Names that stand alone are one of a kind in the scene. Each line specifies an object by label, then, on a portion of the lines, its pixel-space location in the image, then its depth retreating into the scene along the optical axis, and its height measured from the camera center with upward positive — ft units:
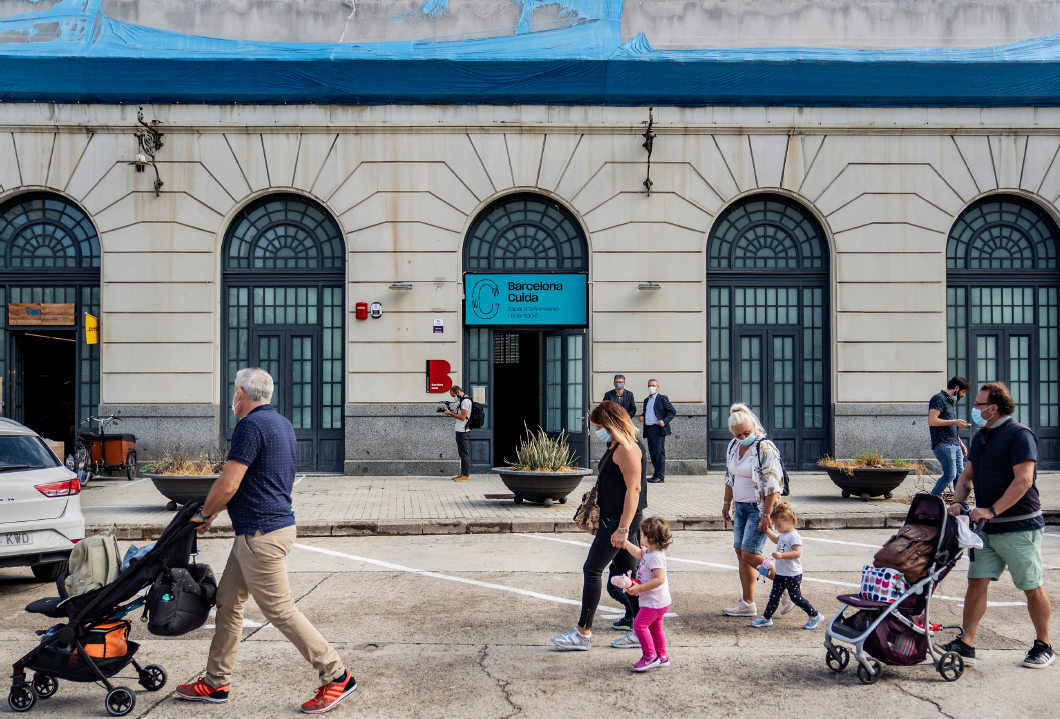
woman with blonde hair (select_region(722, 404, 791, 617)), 22.35 -3.04
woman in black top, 19.47 -2.90
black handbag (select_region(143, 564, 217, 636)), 15.72 -4.30
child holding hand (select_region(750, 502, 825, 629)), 21.76 -4.88
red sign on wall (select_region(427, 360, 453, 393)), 56.34 -0.37
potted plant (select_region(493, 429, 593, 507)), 41.73 -4.97
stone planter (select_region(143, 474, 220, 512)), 39.58 -5.37
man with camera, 53.47 -3.21
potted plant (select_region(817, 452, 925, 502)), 44.39 -5.20
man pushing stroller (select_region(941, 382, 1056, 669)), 18.21 -3.05
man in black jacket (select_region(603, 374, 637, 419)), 51.90 -1.38
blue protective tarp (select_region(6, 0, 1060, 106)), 56.08 +19.77
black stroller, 15.72 -4.88
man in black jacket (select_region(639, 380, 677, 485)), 53.57 -3.21
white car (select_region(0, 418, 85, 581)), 24.12 -3.88
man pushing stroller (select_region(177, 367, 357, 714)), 15.62 -3.14
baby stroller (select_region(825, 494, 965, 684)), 17.53 -5.23
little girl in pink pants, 18.31 -4.77
